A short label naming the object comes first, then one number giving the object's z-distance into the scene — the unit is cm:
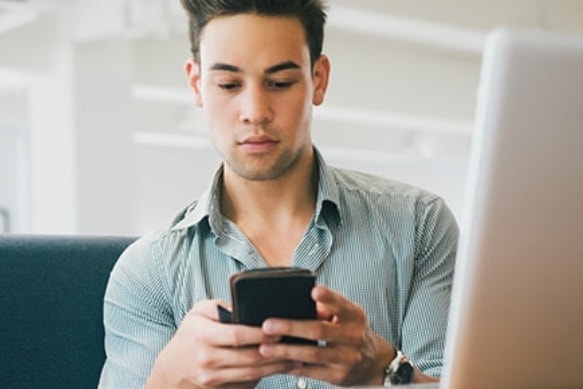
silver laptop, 53
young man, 118
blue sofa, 125
